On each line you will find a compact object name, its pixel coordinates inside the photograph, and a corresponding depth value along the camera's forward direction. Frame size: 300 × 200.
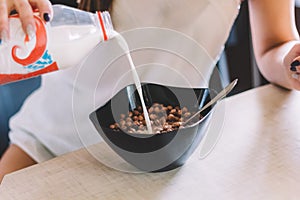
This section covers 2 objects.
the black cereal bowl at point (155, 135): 0.83
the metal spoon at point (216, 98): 0.87
